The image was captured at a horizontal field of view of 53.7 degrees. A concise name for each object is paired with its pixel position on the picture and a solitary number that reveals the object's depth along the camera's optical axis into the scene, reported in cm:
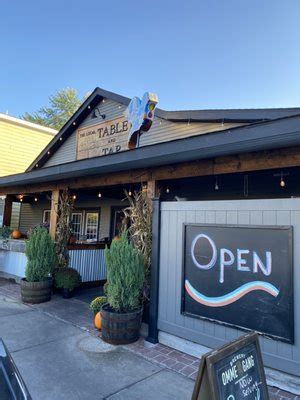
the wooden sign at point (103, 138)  970
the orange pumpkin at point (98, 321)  481
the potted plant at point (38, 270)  630
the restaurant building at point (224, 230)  329
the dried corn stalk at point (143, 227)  489
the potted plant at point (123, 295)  430
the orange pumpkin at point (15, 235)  1054
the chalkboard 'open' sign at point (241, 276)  326
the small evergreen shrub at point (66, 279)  680
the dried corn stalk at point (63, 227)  739
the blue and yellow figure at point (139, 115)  745
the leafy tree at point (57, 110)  3294
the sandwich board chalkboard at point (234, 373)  185
